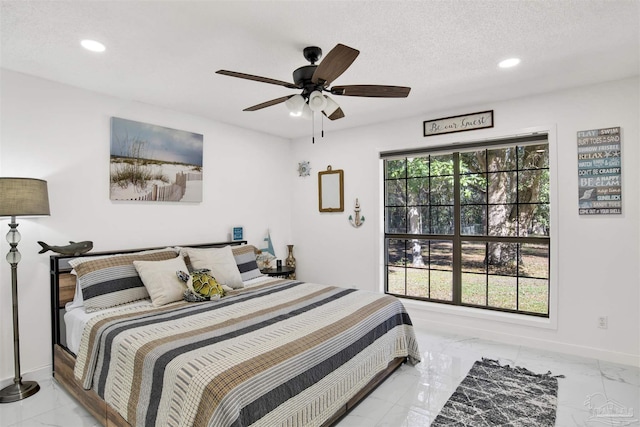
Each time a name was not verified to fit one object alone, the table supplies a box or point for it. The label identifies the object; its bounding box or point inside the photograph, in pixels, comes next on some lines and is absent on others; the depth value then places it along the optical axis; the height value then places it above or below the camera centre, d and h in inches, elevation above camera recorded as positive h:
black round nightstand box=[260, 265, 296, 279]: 175.5 -30.5
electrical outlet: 120.2 -39.5
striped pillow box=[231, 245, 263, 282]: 142.7 -20.5
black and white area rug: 86.0 -52.8
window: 141.9 -5.8
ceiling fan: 80.9 +32.6
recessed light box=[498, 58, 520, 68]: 101.8 +45.7
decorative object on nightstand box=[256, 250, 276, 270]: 175.9 -23.8
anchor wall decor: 177.0 -3.0
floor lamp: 93.2 +1.1
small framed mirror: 184.4 +12.9
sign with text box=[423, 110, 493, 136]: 142.7 +39.2
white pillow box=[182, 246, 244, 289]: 127.0 -18.9
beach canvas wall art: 130.1 +21.6
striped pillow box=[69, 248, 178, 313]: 101.1 -20.4
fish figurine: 109.1 -10.7
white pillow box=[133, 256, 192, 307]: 106.4 -21.4
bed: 63.5 -29.9
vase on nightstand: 196.9 -26.9
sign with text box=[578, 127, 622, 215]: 117.6 +14.1
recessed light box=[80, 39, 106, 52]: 89.4 +45.8
